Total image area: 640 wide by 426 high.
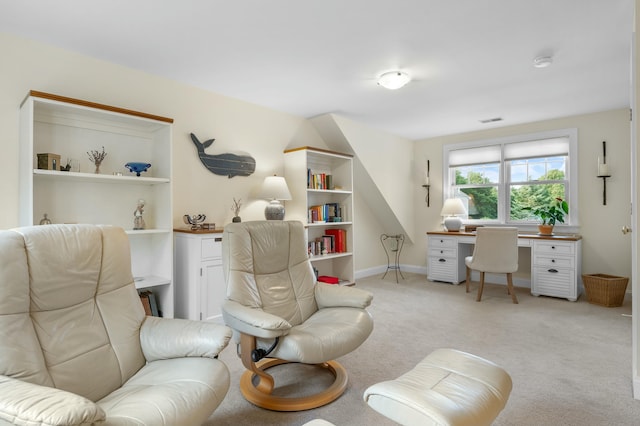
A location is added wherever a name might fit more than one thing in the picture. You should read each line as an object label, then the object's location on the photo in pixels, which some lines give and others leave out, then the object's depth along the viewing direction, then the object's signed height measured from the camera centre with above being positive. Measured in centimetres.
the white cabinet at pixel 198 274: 304 -55
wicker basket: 376 -84
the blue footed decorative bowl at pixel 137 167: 287 +39
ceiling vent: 468 +127
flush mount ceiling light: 315 +123
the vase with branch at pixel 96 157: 276 +45
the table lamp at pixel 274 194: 375 +21
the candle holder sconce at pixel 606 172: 425 +50
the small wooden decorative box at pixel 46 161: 244 +37
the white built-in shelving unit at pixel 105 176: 245 +27
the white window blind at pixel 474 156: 526 +89
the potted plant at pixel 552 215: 445 -3
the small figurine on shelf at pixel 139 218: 296 -4
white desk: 404 -60
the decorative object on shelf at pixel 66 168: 261 +34
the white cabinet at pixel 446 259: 492 -66
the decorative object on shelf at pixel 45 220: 252 -5
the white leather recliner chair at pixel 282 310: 179 -58
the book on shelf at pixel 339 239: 472 -35
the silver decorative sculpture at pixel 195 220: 320 -6
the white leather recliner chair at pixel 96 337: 121 -51
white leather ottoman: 121 -69
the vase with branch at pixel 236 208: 380 +6
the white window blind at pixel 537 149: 468 +90
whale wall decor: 354 +55
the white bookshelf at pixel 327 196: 425 +23
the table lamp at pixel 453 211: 512 +2
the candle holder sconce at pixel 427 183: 586 +50
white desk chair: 397 -45
